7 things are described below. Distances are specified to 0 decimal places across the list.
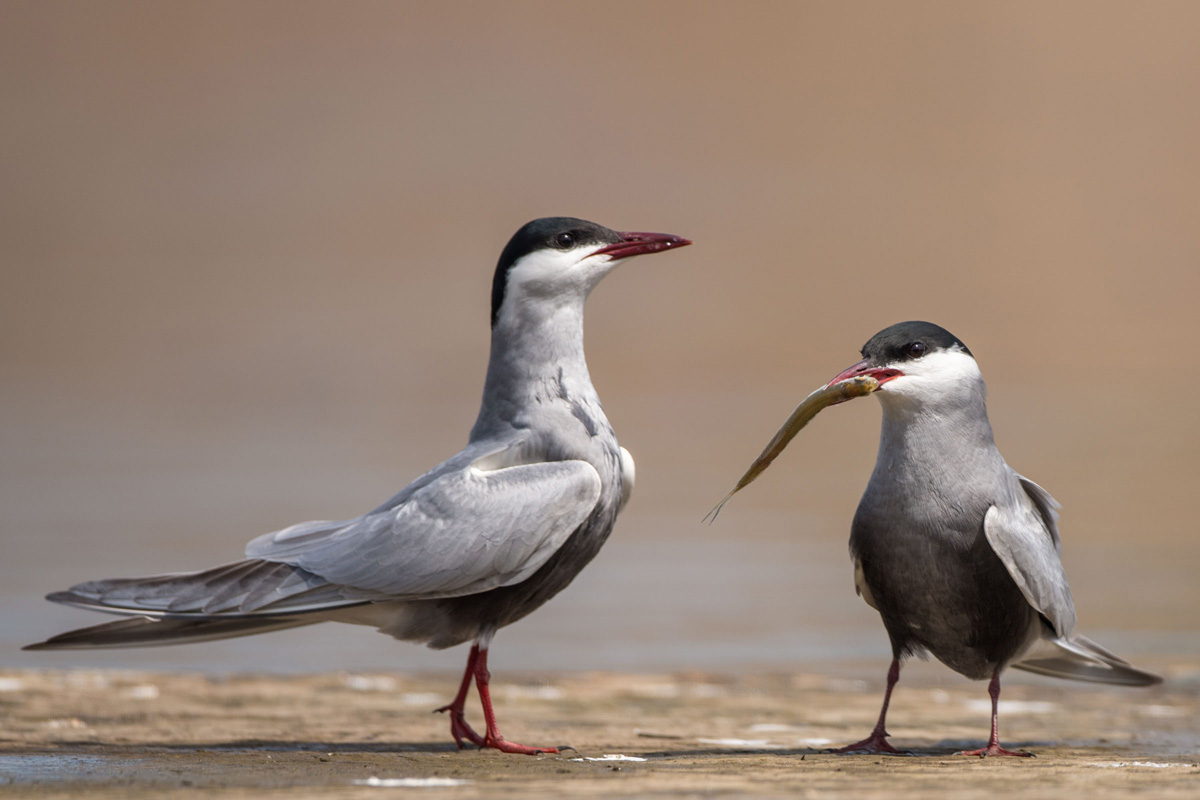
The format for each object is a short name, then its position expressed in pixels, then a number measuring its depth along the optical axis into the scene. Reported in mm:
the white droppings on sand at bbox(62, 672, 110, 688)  13062
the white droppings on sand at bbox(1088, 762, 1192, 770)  9219
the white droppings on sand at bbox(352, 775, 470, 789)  8477
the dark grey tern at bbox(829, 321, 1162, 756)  9992
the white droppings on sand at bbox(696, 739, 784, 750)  10898
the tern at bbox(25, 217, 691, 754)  10320
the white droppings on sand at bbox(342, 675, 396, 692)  13562
